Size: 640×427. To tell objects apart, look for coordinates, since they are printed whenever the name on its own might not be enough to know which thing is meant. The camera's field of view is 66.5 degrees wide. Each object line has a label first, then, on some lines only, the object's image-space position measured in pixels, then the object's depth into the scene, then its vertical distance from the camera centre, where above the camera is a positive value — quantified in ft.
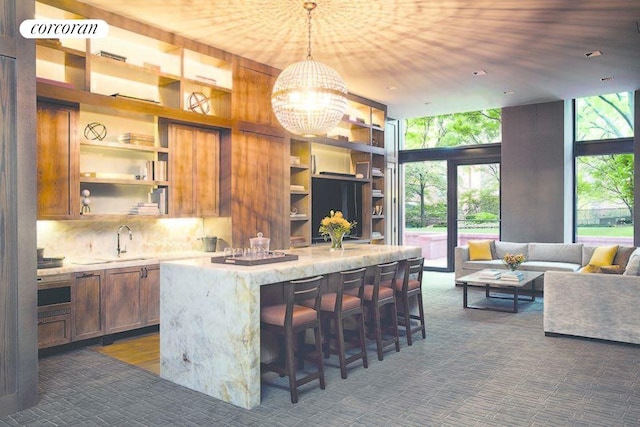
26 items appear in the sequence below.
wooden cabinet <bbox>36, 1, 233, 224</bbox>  15.30 +3.46
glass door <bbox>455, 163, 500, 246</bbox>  32.86 +0.54
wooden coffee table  21.33 -3.21
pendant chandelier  14.07 +3.34
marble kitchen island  11.12 -2.69
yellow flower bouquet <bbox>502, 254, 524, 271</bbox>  22.88 -2.40
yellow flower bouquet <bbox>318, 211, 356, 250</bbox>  16.61 -0.60
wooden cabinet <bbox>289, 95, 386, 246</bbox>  24.45 +1.92
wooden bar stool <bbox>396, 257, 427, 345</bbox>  16.28 -2.78
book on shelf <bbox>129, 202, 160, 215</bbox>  17.71 +0.07
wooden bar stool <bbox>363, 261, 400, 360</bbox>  14.70 -2.68
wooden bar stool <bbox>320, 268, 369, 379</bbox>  13.05 -2.71
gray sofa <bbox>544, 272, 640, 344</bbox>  15.85 -3.25
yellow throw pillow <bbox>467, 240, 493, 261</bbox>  27.89 -2.36
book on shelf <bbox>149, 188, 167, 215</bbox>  18.39 +0.45
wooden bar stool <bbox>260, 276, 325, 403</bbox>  11.41 -2.66
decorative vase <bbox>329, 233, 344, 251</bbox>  16.67 -1.06
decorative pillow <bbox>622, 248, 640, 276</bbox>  16.48 -1.98
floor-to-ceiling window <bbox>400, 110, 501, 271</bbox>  33.06 +2.01
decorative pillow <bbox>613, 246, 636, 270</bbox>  23.88 -2.25
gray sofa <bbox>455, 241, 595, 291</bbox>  25.71 -2.65
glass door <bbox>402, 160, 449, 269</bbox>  34.63 +0.00
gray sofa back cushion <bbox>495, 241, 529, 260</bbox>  28.02 -2.26
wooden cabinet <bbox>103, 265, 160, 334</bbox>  16.14 -2.98
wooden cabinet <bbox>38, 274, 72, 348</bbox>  14.49 -2.99
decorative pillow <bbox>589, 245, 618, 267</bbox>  24.21 -2.32
